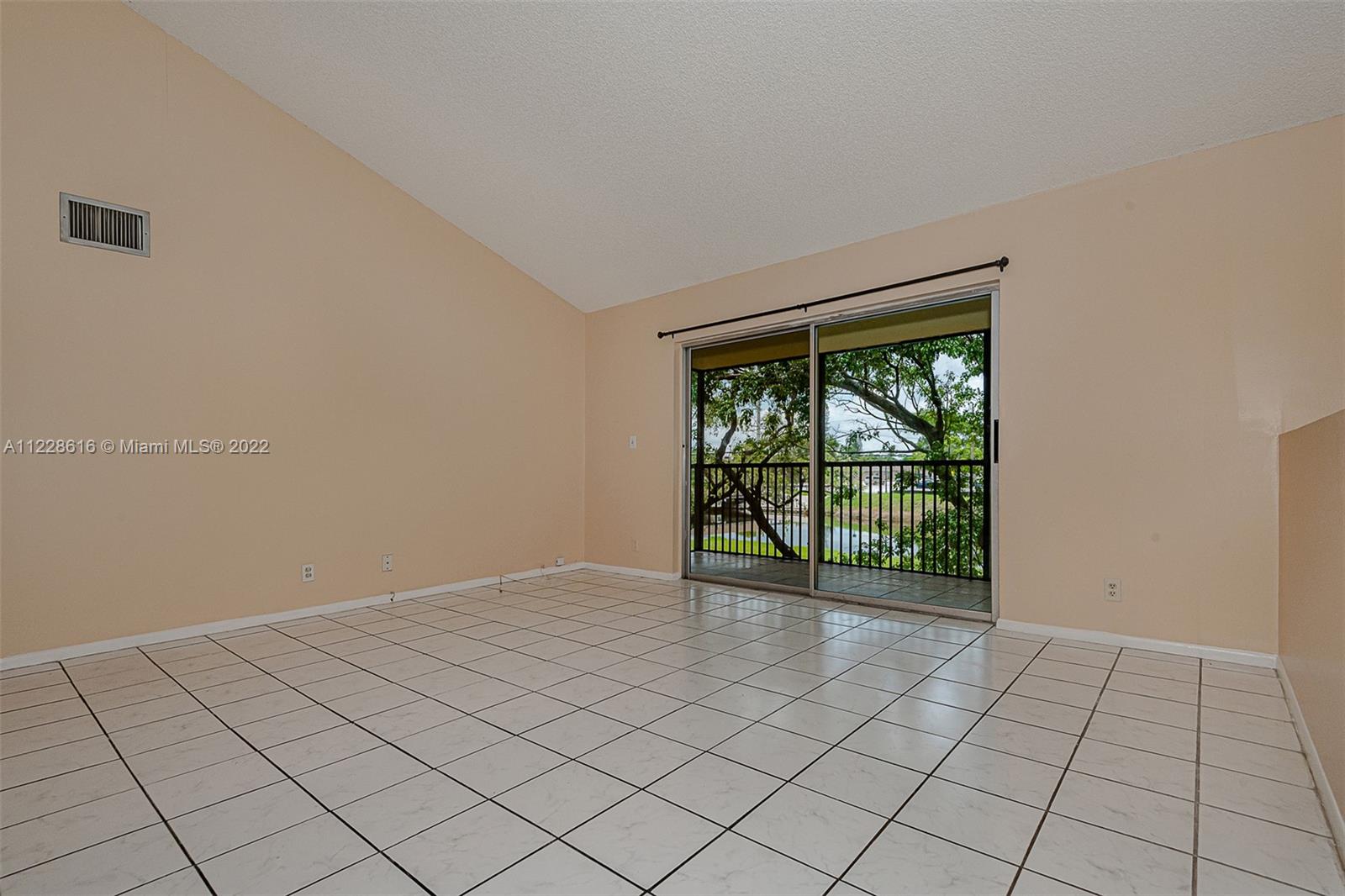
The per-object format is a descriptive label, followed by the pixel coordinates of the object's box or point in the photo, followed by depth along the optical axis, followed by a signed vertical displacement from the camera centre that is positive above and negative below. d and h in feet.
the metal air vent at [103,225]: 10.83 +4.05
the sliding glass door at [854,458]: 14.75 -0.25
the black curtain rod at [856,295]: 12.35 +3.58
